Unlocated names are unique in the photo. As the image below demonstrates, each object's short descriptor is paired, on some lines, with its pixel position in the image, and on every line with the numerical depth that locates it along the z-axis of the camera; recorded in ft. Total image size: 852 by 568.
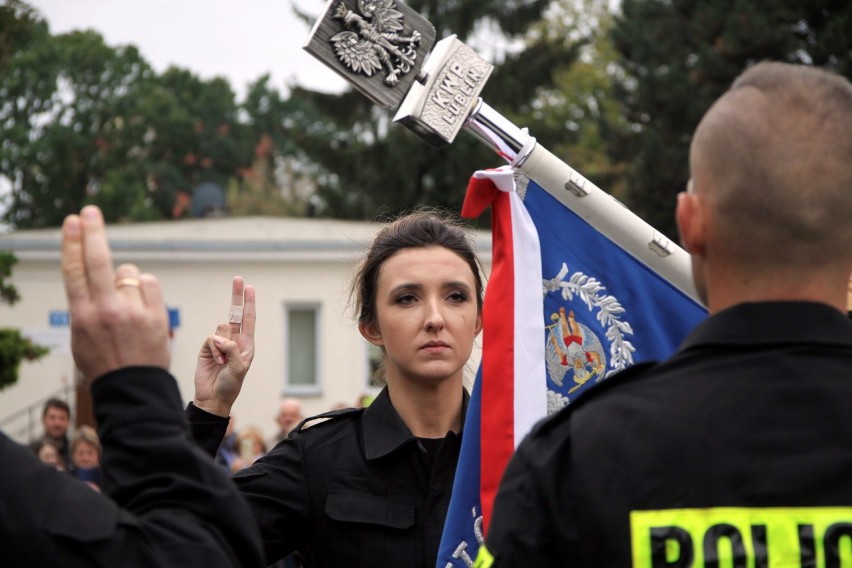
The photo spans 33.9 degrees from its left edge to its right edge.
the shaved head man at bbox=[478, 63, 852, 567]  6.86
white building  75.92
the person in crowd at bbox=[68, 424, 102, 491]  36.09
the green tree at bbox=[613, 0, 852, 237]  69.10
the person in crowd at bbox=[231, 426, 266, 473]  40.63
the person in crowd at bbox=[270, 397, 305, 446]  40.91
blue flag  11.16
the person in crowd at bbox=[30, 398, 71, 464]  39.37
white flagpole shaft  11.84
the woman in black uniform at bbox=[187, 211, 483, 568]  12.27
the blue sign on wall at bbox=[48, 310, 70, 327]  64.18
